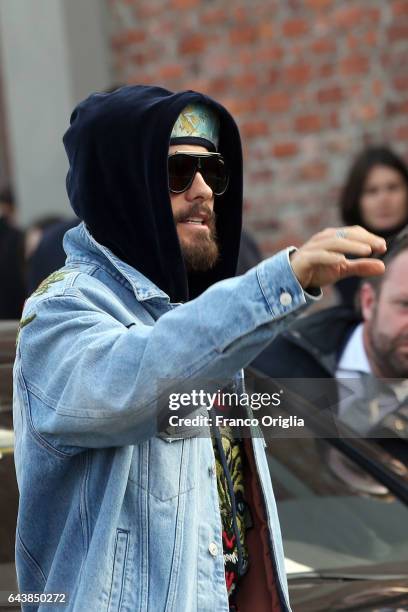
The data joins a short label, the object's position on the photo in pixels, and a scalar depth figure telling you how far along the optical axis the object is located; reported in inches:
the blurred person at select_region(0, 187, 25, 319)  452.4
